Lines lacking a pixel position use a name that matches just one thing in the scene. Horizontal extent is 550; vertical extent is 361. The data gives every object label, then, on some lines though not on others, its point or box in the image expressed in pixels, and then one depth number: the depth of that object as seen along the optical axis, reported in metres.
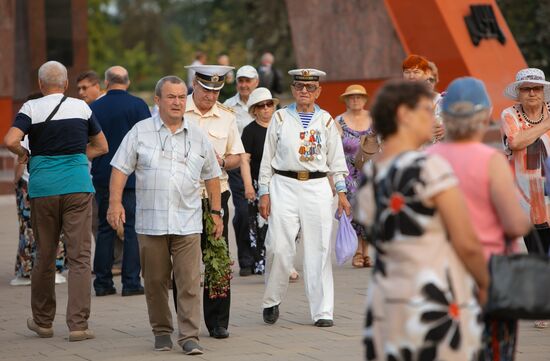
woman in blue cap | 7.50
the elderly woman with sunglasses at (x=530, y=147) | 12.91
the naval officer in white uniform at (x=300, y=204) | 13.86
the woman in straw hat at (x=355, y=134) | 18.46
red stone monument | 32.40
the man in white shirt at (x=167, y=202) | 12.26
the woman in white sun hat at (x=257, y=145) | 17.81
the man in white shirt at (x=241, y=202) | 18.39
